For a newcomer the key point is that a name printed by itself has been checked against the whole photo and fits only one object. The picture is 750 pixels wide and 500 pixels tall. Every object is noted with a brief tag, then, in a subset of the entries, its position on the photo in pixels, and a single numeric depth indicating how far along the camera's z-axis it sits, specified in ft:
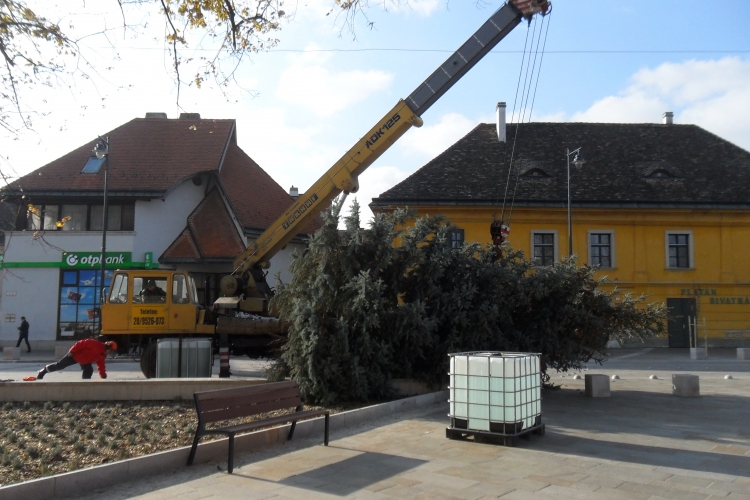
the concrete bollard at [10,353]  82.12
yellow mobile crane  52.60
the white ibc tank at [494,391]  27.27
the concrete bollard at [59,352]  78.28
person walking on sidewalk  92.28
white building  96.89
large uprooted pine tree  39.09
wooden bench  23.20
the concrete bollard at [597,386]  42.88
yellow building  109.50
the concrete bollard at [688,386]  43.45
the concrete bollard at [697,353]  86.38
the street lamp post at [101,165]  73.10
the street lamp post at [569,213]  82.80
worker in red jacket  48.73
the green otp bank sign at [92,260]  97.58
